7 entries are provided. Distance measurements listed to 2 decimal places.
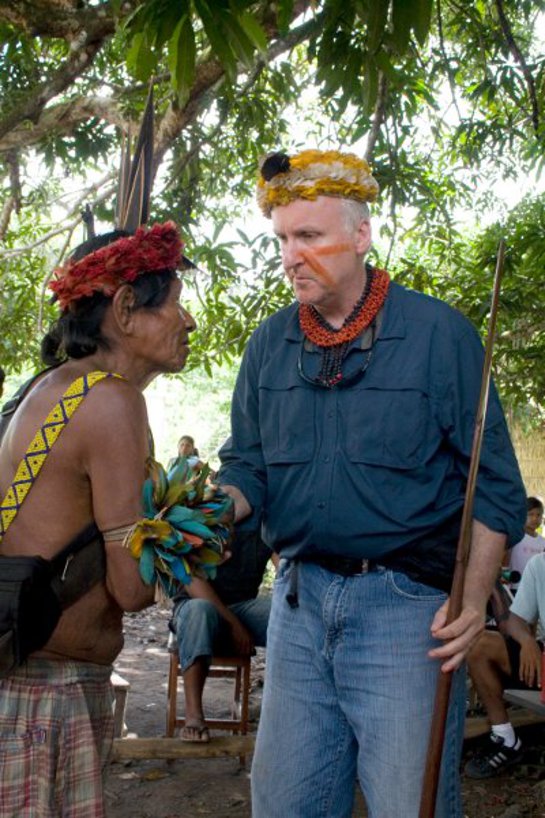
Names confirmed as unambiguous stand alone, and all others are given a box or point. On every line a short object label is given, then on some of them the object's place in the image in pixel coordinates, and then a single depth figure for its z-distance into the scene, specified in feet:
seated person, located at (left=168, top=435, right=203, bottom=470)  31.30
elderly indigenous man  7.38
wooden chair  18.90
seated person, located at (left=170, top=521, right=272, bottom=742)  18.43
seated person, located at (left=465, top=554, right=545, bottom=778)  18.15
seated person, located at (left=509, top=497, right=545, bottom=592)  26.10
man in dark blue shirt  8.14
